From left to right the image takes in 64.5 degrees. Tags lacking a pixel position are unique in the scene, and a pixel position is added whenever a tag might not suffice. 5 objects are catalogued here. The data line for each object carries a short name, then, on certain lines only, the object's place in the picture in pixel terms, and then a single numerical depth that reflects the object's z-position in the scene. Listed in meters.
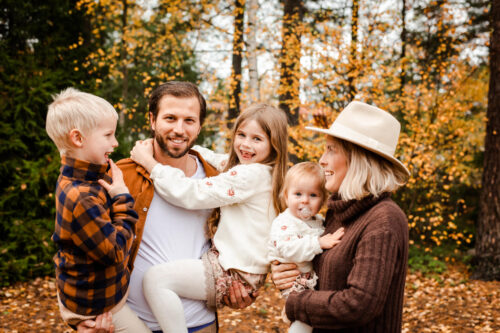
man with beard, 2.33
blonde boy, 1.86
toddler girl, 2.13
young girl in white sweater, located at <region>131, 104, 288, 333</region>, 2.25
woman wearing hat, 1.75
